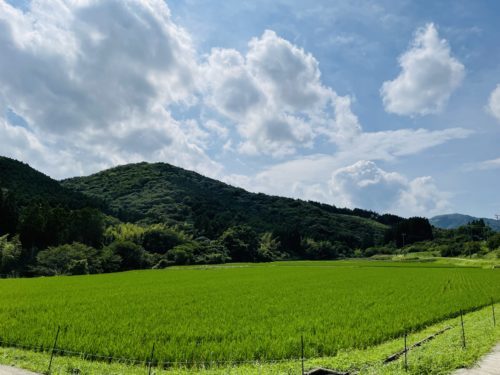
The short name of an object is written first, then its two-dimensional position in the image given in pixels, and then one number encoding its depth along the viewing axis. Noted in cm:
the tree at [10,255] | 5075
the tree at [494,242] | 8681
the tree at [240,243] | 9512
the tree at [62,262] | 5553
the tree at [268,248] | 10006
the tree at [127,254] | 6744
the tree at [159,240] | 8581
